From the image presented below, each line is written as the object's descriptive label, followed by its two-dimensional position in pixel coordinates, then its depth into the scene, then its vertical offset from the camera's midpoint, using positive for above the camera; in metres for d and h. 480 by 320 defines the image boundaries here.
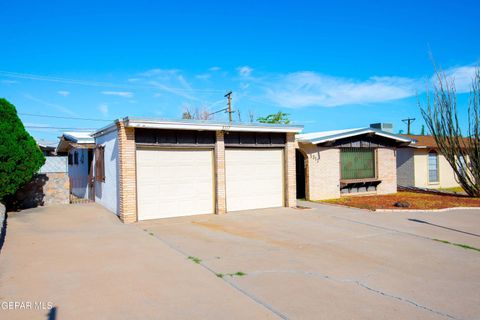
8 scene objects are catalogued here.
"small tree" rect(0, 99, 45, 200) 11.30 +0.58
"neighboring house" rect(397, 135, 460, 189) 22.91 -0.13
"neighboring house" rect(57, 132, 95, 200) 14.66 +0.36
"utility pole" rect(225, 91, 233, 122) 29.25 +5.31
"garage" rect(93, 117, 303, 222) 10.81 +0.05
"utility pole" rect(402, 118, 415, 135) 47.57 +5.80
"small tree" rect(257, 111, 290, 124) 37.47 +5.22
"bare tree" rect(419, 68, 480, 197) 18.94 +1.27
